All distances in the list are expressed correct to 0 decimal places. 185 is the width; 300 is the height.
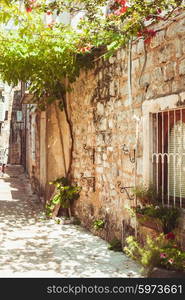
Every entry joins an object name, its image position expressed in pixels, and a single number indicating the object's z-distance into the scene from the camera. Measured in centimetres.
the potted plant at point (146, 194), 485
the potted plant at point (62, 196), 777
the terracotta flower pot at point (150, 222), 452
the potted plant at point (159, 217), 443
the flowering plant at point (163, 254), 394
